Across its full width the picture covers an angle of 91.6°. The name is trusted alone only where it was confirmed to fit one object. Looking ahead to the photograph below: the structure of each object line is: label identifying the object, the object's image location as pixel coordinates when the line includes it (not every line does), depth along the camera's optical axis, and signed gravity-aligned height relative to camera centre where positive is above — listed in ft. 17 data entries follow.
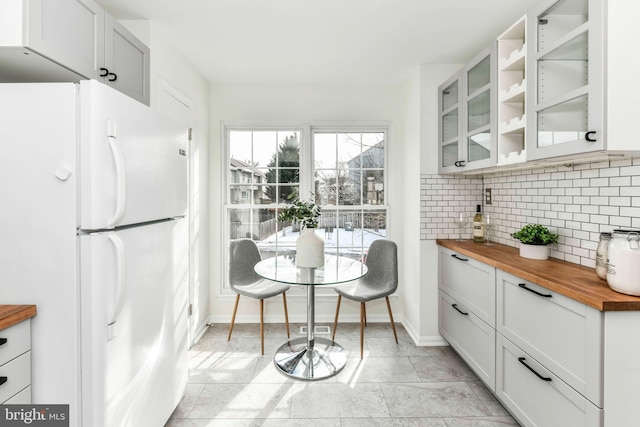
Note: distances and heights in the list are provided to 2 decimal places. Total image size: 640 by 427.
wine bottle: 8.80 -0.54
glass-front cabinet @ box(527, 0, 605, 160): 4.46 +2.11
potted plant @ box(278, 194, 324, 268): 7.77 -0.74
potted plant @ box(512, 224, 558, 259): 6.61 -0.65
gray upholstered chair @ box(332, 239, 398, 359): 9.04 -2.19
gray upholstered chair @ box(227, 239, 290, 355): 9.23 -2.15
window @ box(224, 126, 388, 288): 11.05 +0.96
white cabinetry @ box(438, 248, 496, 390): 6.72 -2.47
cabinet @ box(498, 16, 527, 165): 6.29 +2.32
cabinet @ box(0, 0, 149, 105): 4.01 +2.52
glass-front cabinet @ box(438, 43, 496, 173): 7.11 +2.41
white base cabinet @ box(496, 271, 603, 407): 4.26 -1.95
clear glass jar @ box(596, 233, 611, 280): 4.96 -0.73
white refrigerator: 3.92 -0.30
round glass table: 7.48 -3.36
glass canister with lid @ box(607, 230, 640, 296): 4.25 -0.73
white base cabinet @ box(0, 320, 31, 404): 3.65 -1.87
